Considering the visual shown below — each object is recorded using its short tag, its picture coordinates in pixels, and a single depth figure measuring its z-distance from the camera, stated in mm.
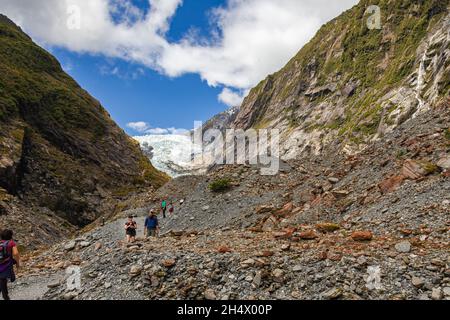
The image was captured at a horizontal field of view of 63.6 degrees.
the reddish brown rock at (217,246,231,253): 13094
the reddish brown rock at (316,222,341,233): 15643
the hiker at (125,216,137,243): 18172
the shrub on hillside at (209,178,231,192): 30156
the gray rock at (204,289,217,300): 10383
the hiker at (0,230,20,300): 10953
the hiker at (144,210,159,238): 20703
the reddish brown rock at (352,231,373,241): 12914
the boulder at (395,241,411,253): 11156
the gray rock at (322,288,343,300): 9438
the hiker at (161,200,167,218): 30097
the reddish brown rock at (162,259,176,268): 11922
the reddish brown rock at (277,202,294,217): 22256
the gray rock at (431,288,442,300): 8820
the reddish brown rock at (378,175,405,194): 18238
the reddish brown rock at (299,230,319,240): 14289
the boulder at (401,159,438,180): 17812
